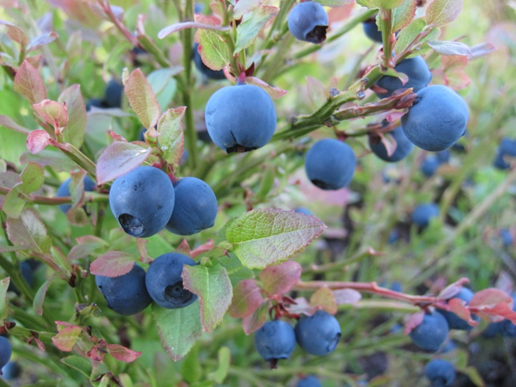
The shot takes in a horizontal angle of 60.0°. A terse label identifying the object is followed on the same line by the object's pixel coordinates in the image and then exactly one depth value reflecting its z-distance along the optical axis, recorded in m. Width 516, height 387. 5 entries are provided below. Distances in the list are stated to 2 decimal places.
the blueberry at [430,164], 0.21
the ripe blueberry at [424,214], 0.21
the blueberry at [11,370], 0.16
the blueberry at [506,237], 0.21
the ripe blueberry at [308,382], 0.13
